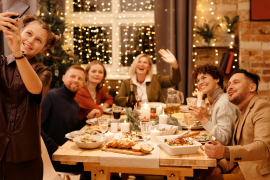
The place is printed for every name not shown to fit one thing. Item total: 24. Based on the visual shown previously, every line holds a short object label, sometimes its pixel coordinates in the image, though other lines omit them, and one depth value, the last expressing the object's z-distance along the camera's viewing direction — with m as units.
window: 4.34
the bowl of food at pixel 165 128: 1.63
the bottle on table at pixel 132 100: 2.68
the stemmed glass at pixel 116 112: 2.00
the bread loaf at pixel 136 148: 1.30
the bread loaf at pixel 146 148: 1.28
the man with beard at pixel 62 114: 1.80
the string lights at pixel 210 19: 3.89
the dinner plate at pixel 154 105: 2.68
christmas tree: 3.59
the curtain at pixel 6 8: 3.44
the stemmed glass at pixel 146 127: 1.60
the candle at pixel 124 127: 1.72
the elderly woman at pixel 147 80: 3.18
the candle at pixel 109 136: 1.53
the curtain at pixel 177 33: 3.78
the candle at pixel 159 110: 2.26
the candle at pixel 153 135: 1.53
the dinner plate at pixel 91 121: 1.97
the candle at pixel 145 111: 2.07
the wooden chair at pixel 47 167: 1.58
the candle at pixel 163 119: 1.88
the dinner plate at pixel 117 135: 1.63
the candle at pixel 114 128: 1.75
